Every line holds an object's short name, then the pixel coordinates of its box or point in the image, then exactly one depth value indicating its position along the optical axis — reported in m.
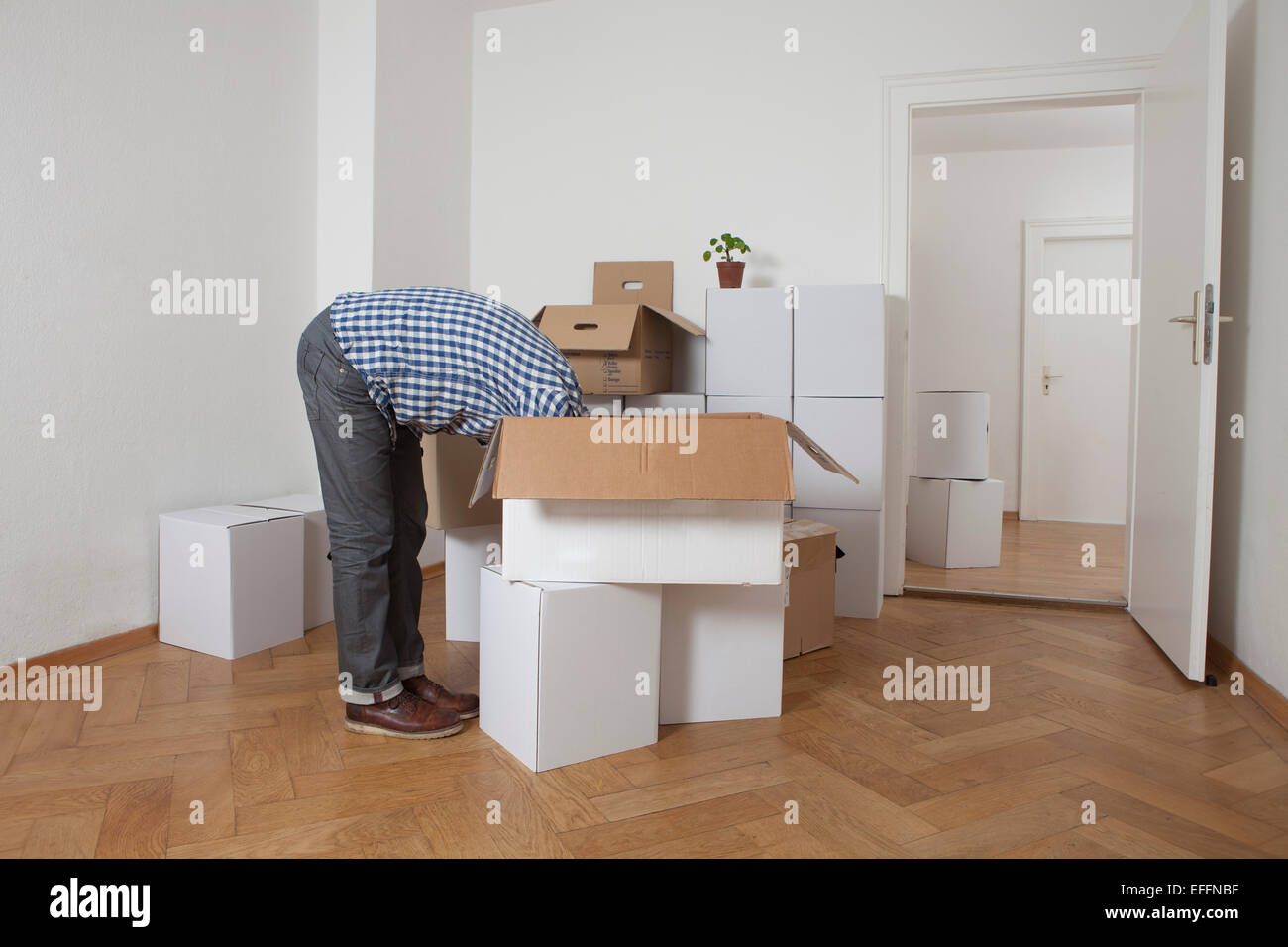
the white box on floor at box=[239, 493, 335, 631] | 2.68
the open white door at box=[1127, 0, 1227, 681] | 2.15
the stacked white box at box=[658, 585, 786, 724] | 1.91
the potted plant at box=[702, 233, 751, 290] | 3.15
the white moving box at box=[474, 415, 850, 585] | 1.51
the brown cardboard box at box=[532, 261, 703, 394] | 2.93
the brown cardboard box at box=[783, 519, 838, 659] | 2.42
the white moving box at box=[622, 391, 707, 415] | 3.07
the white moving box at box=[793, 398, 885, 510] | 2.92
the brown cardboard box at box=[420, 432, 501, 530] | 2.45
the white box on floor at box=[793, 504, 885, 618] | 2.94
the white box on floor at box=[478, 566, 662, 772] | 1.64
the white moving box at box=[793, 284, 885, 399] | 2.91
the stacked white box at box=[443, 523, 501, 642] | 2.53
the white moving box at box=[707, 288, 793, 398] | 3.00
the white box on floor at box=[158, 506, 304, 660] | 2.34
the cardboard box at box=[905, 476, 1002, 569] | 3.92
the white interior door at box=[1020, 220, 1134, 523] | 5.39
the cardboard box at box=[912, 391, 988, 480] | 4.01
